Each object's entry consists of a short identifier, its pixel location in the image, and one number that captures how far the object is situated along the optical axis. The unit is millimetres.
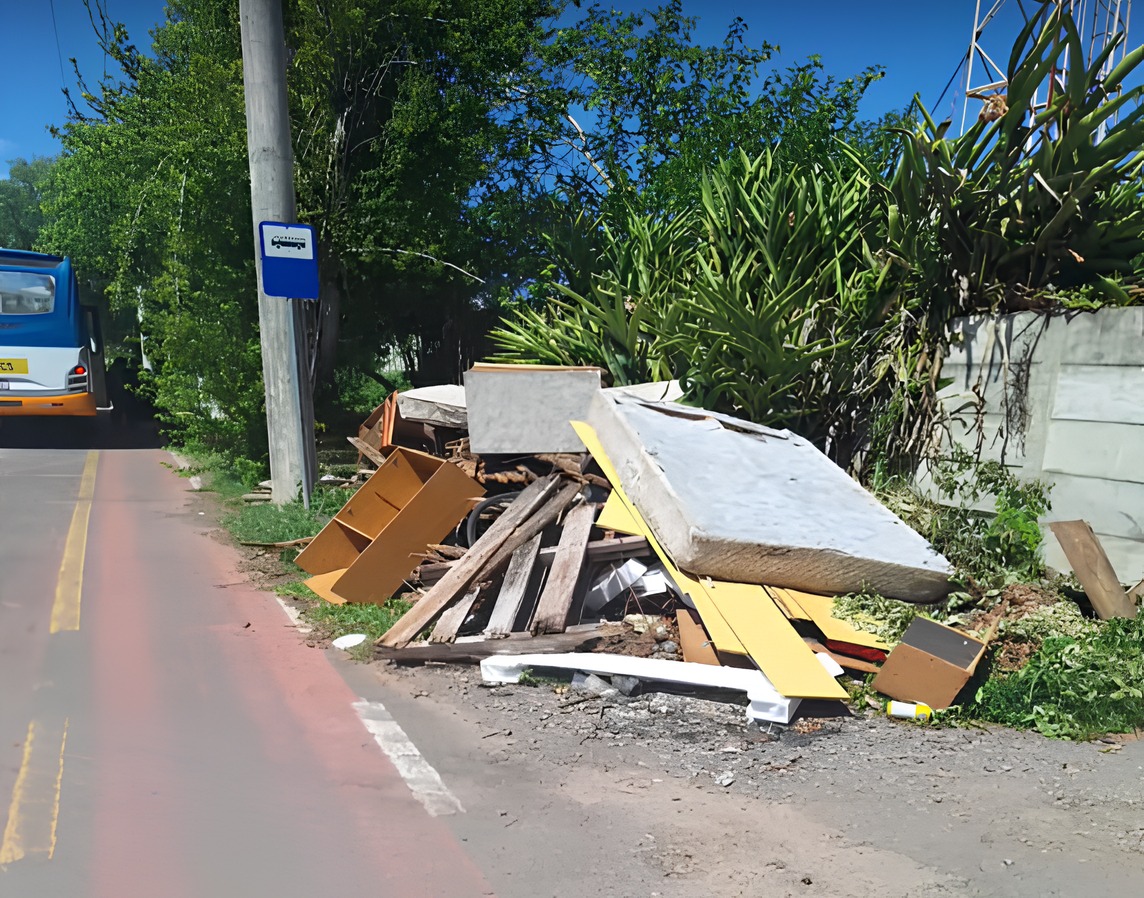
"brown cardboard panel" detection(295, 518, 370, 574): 6969
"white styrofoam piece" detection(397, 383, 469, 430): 8547
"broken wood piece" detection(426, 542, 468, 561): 6699
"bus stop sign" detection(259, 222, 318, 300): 8859
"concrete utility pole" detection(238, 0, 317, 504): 8844
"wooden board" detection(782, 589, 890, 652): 5043
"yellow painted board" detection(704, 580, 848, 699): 4578
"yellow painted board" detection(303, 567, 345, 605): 6418
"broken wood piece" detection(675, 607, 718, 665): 5094
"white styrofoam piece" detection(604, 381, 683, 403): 7859
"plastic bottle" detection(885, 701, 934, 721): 4617
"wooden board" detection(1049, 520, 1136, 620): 5285
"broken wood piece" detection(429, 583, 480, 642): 5461
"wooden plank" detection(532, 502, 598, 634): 5562
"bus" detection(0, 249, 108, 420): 14641
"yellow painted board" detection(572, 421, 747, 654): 4906
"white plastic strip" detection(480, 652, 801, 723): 4520
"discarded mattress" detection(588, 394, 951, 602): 5387
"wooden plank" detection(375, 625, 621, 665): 5266
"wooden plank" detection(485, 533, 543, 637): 5566
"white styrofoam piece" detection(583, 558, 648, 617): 6000
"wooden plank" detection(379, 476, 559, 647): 5582
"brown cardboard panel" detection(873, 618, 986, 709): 4598
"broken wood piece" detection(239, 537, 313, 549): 7840
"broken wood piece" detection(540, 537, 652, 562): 6152
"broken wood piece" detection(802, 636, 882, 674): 4980
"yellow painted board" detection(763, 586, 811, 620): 5191
